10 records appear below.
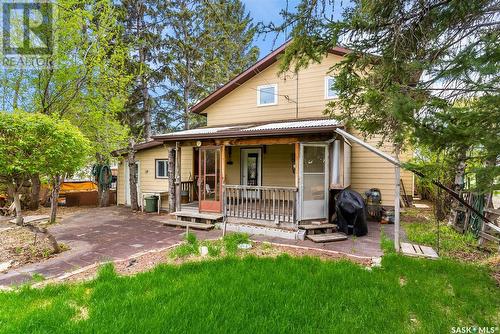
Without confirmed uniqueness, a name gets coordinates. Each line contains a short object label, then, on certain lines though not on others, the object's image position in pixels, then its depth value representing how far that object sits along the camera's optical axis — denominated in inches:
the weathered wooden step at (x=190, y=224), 316.8
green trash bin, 451.2
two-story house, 291.7
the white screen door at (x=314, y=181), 288.8
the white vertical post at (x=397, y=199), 206.6
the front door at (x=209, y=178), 349.4
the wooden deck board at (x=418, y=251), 201.9
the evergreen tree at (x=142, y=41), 474.3
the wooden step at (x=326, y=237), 254.4
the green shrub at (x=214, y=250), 209.8
